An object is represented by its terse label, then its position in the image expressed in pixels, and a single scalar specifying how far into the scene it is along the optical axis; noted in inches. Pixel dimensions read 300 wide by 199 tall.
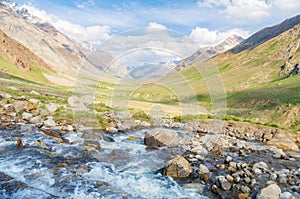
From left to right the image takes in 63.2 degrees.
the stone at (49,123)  794.2
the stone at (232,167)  513.7
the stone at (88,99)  1445.1
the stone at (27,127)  713.6
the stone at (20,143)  566.4
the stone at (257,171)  508.6
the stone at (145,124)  1047.7
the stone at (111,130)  835.4
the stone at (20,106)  898.7
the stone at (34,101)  1037.5
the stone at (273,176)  482.4
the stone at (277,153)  661.4
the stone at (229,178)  449.5
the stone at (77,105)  1144.0
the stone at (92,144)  619.4
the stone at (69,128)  775.1
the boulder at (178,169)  477.4
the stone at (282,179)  464.8
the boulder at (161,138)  705.0
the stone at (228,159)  572.4
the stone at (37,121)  788.0
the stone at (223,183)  422.3
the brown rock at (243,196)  390.1
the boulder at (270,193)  379.8
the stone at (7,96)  1072.7
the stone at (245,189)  411.1
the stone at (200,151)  639.1
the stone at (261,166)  531.8
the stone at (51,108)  975.3
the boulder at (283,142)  780.6
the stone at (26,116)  827.4
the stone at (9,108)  884.6
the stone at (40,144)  574.3
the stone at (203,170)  494.7
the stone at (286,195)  377.7
